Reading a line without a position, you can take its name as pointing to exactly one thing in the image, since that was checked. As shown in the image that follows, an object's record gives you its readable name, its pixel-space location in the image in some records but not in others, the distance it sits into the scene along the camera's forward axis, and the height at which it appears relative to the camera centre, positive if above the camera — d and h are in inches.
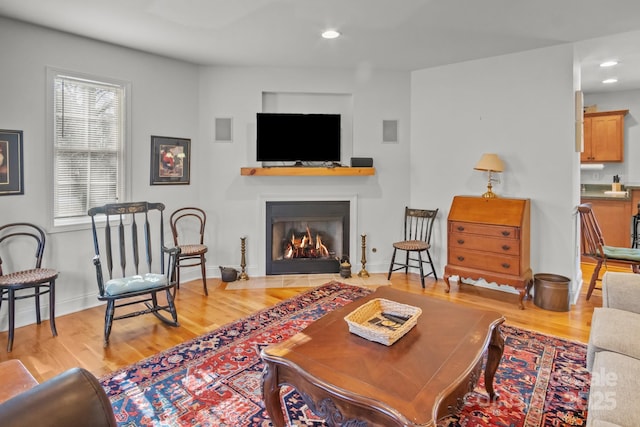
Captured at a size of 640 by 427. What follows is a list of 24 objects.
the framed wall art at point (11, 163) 115.9 +15.1
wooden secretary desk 137.3 -12.0
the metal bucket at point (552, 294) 132.7 -30.8
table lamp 147.5 +19.5
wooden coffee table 51.2 -25.8
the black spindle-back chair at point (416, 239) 166.4 -14.1
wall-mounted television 171.0 +35.3
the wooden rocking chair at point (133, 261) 108.0 -20.3
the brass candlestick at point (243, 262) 172.4 -25.1
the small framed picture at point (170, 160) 157.8 +22.6
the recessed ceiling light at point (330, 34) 129.1 +64.5
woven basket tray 66.7 -22.6
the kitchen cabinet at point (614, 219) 202.5 -4.2
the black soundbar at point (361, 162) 173.9 +23.6
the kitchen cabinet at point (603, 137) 208.9 +44.7
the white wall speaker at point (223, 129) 173.8 +39.3
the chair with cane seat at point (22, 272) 105.0 -19.9
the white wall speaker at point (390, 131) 181.8 +40.4
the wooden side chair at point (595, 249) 139.3 -14.6
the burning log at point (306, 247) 185.8 -19.1
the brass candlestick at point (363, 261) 177.5 -25.0
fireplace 179.9 -13.2
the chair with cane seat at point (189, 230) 156.5 -9.4
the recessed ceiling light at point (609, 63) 162.2 +67.8
